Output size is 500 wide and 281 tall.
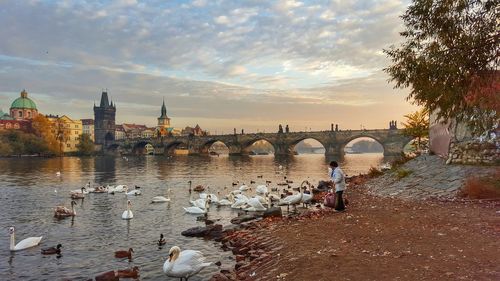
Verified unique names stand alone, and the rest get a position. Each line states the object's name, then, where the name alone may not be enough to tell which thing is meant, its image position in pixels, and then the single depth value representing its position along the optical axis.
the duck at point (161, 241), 14.01
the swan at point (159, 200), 24.88
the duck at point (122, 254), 12.52
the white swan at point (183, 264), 9.77
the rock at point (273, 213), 17.50
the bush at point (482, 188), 15.21
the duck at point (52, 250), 13.05
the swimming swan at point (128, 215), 19.03
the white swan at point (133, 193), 28.34
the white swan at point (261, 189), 26.22
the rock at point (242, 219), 17.53
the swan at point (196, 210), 20.34
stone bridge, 106.50
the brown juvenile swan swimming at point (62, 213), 19.84
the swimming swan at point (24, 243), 13.43
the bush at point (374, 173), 30.88
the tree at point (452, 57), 11.76
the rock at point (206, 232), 14.89
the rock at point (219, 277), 9.14
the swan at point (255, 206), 20.33
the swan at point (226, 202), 23.02
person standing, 14.06
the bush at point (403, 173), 22.31
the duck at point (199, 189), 31.62
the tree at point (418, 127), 37.91
